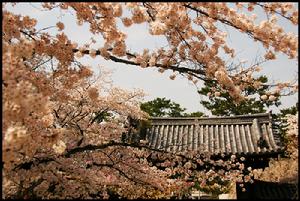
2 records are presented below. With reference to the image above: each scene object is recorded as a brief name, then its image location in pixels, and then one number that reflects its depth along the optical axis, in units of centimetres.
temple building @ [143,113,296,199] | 1272
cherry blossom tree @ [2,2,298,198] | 422
